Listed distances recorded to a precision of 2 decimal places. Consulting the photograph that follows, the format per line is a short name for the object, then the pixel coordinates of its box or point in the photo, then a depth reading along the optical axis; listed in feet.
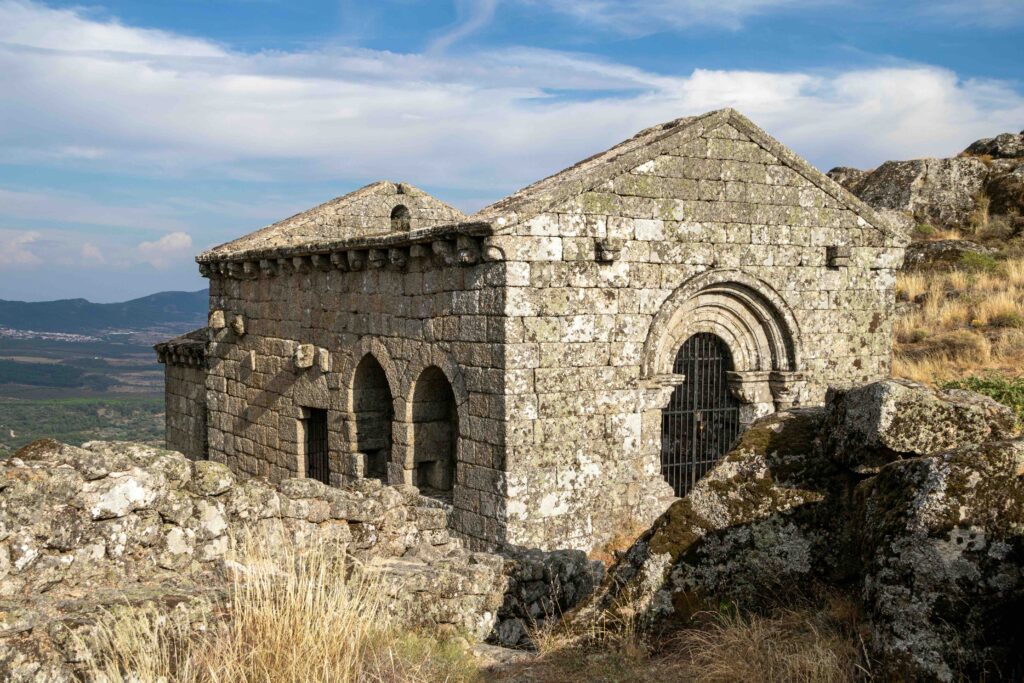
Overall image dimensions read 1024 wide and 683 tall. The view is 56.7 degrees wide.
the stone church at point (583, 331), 31.76
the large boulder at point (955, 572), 11.82
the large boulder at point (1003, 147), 79.10
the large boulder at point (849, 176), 81.15
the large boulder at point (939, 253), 67.90
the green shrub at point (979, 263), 64.44
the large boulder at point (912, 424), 15.29
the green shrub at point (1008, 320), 55.20
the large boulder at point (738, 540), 15.76
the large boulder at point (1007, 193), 73.72
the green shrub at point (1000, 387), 38.60
